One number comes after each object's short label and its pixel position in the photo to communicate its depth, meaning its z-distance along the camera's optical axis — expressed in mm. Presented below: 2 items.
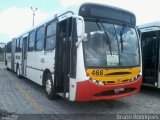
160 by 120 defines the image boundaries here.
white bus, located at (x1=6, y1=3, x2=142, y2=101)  3580
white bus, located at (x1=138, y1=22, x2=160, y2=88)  5257
